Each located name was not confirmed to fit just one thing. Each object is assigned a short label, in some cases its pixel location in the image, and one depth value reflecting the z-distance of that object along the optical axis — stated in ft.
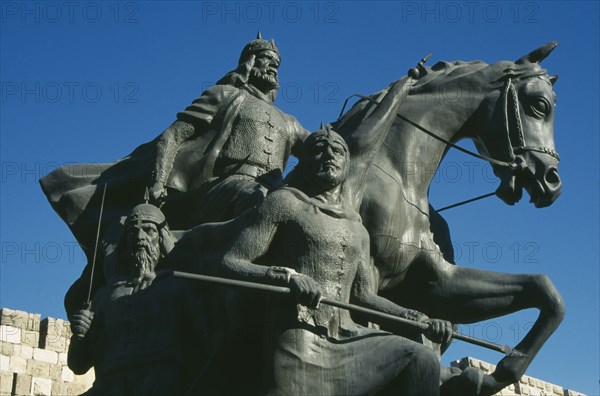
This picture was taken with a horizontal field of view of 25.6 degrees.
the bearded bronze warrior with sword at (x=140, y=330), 28.84
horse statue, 31.22
